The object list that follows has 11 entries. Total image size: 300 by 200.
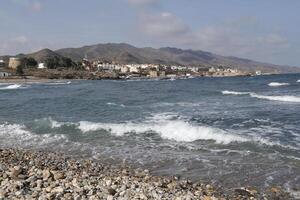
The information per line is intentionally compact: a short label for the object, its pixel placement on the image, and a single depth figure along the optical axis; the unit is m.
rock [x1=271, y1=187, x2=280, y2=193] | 12.18
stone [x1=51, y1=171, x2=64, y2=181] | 12.27
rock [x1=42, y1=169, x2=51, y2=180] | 12.21
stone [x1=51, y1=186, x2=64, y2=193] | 10.60
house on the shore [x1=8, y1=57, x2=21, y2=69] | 157.51
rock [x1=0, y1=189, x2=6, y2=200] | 10.01
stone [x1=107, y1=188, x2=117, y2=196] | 10.74
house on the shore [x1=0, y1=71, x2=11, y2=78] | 122.44
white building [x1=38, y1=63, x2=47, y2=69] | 171.50
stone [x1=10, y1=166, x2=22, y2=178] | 12.33
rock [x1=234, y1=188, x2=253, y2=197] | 11.86
